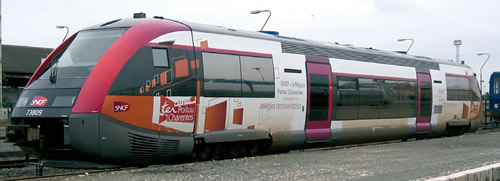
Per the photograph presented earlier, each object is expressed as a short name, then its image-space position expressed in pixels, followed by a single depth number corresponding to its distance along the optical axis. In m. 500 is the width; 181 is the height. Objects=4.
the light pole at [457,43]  61.59
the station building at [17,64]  51.37
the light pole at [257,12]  28.86
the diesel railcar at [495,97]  35.12
